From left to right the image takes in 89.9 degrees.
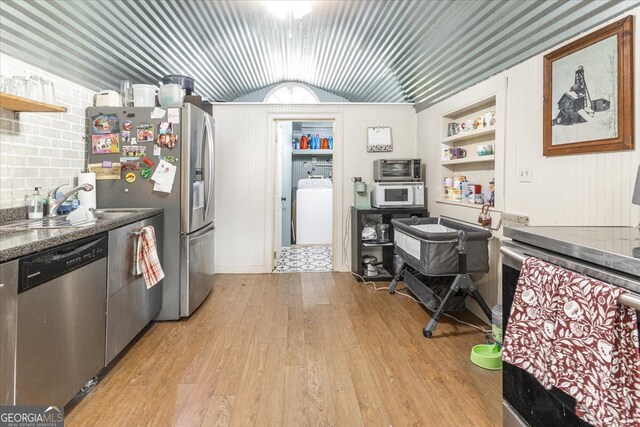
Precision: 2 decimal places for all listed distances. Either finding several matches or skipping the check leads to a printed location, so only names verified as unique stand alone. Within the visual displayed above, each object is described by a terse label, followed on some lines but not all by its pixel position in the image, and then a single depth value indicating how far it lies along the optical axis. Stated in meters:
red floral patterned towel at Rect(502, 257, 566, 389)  0.89
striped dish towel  2.16
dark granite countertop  1.21
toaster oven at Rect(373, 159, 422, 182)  3.74
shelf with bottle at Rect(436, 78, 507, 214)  2.48
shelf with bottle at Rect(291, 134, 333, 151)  6.04
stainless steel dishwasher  1.25
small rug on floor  4.45
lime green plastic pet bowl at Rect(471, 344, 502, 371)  1.98
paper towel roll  2.35
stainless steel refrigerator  2.56
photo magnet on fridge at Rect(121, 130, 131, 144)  2.56
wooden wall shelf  1.71
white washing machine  5.90
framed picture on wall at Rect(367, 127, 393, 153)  4.09
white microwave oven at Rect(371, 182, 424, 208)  3.71
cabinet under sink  1.86
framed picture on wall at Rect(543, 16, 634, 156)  1.49
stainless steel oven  0.82
